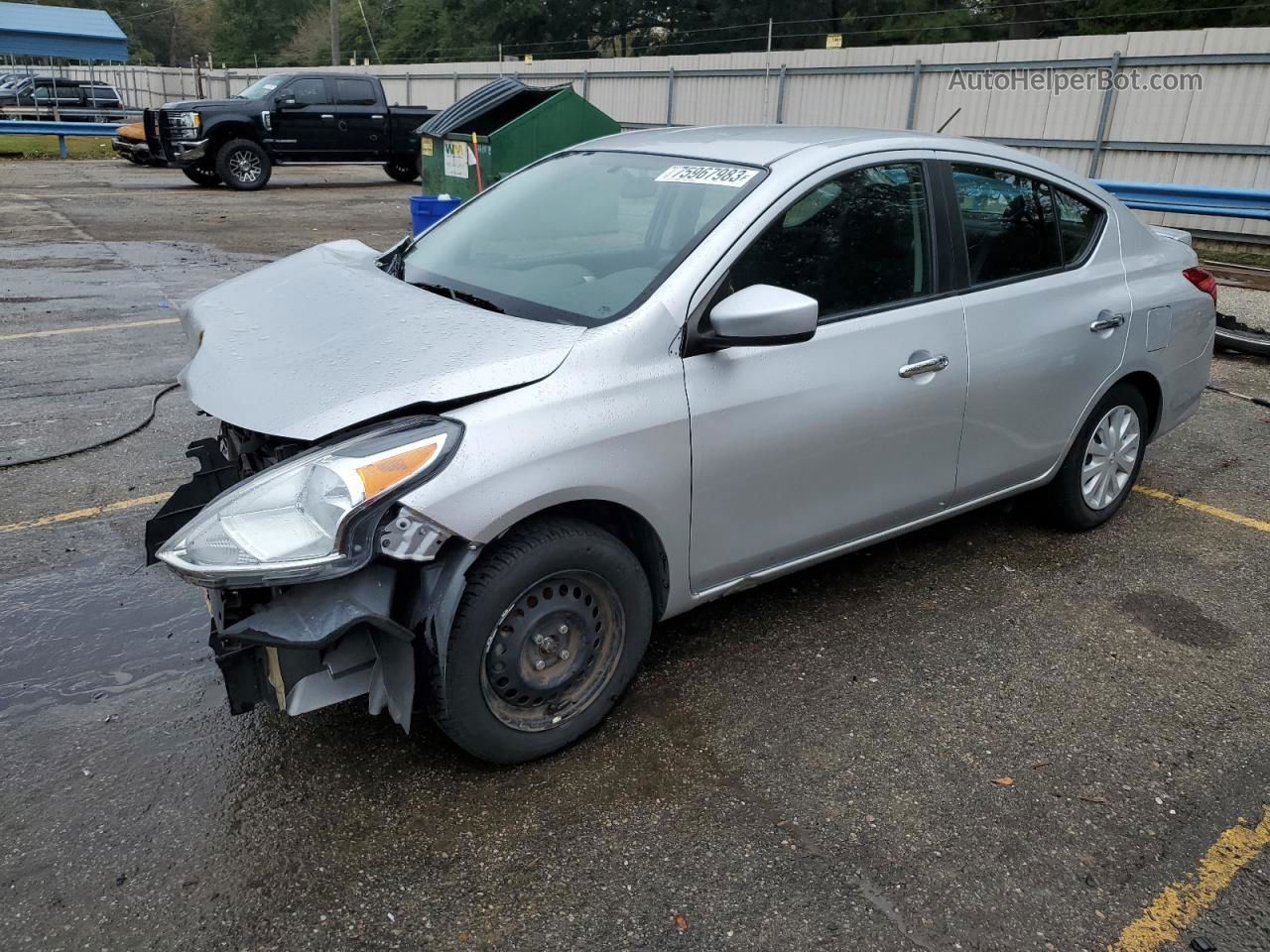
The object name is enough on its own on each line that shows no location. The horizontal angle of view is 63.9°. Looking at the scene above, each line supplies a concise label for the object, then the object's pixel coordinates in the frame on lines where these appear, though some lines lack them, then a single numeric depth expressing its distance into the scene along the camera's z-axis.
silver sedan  2.54
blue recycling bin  8.48
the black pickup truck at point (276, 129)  17.06
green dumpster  10.77
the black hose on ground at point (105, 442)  4.91
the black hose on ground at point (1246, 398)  6.66
